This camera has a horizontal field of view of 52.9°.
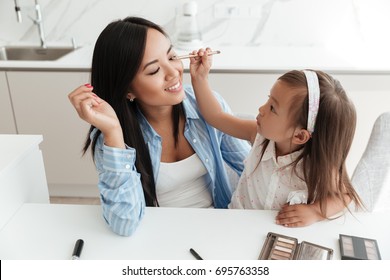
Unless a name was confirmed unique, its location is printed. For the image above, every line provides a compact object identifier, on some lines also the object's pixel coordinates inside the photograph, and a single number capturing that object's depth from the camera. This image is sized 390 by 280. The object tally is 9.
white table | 0.92
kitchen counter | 2.11
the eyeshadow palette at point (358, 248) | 0.88
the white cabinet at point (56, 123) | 2.18
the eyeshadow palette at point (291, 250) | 0.88
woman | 1.03
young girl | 1.04
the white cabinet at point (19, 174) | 1.03
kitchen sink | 2.61
